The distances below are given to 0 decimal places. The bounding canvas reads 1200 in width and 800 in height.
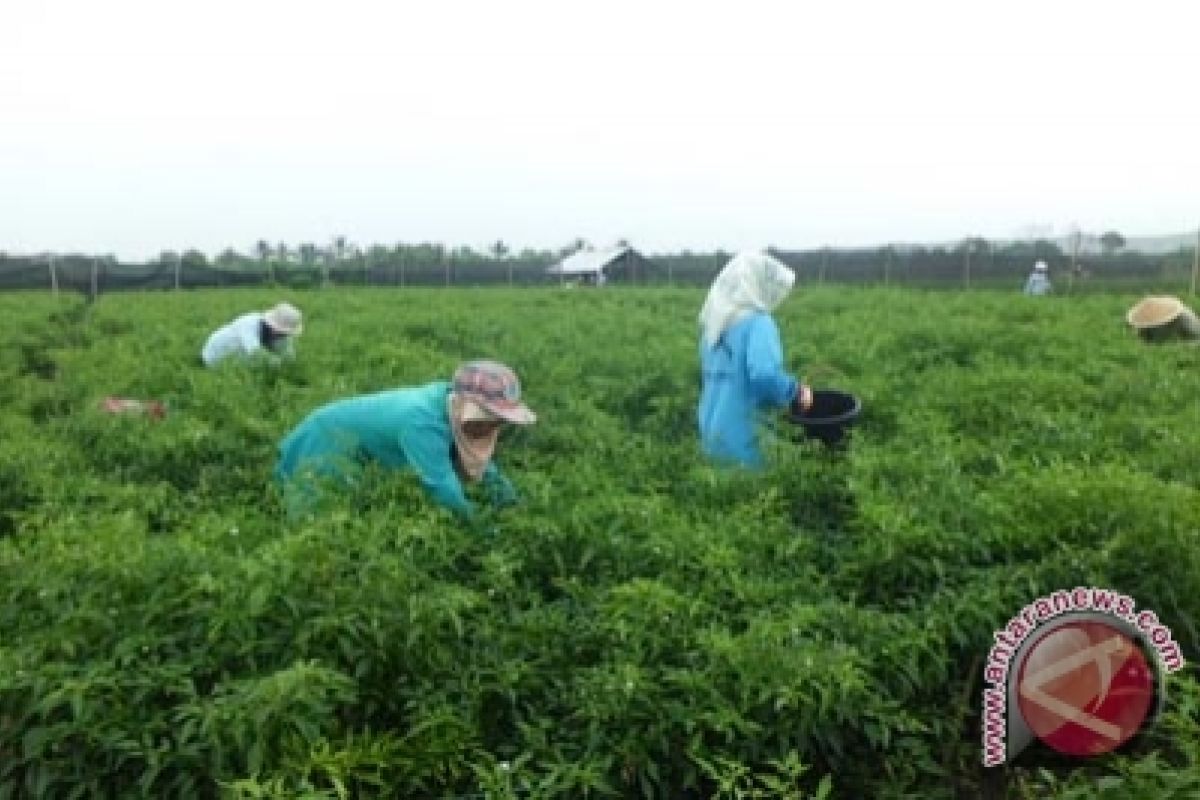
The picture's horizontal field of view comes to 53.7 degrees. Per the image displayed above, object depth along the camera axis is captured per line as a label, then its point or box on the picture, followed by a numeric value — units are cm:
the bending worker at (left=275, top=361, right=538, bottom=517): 433
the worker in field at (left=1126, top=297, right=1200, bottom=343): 1023
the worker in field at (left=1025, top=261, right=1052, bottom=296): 1908
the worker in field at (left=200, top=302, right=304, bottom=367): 911
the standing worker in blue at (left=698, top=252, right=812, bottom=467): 564
